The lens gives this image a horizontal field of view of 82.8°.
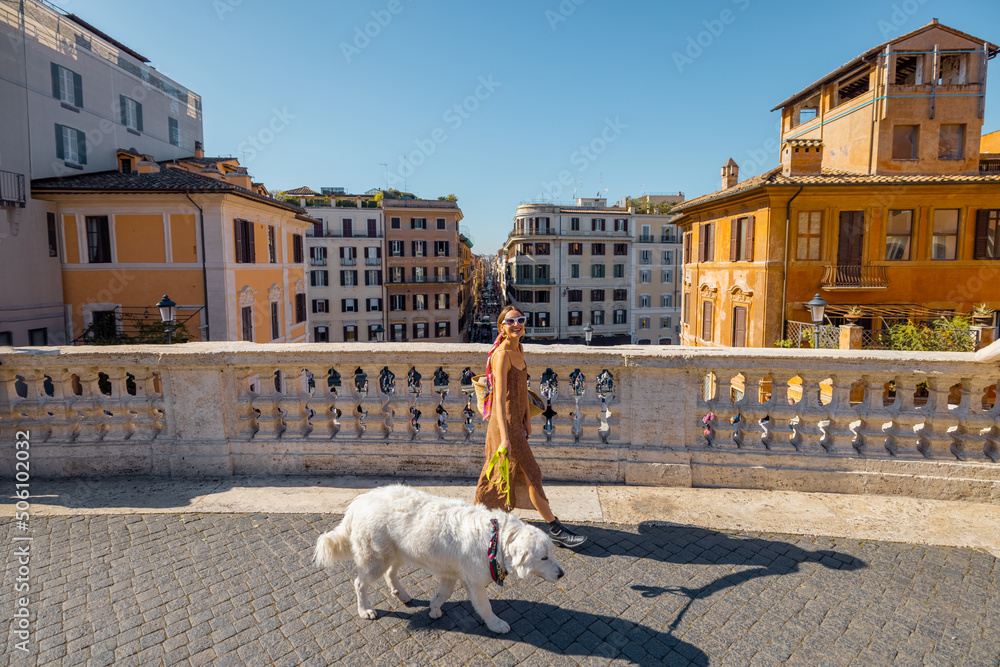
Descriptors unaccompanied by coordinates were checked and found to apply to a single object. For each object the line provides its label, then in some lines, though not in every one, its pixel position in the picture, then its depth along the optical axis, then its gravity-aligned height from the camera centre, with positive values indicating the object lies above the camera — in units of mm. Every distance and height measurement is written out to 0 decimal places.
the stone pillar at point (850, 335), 19984 -1623
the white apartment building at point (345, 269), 58156 +2248
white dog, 3482 -1593
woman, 4535 -1190
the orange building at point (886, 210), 24906 +3542
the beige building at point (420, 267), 60062 +2499
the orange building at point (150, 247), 26547 +2093
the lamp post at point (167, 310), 18172 -613
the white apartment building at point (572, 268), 64000 +2562
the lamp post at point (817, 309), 18906 -638
